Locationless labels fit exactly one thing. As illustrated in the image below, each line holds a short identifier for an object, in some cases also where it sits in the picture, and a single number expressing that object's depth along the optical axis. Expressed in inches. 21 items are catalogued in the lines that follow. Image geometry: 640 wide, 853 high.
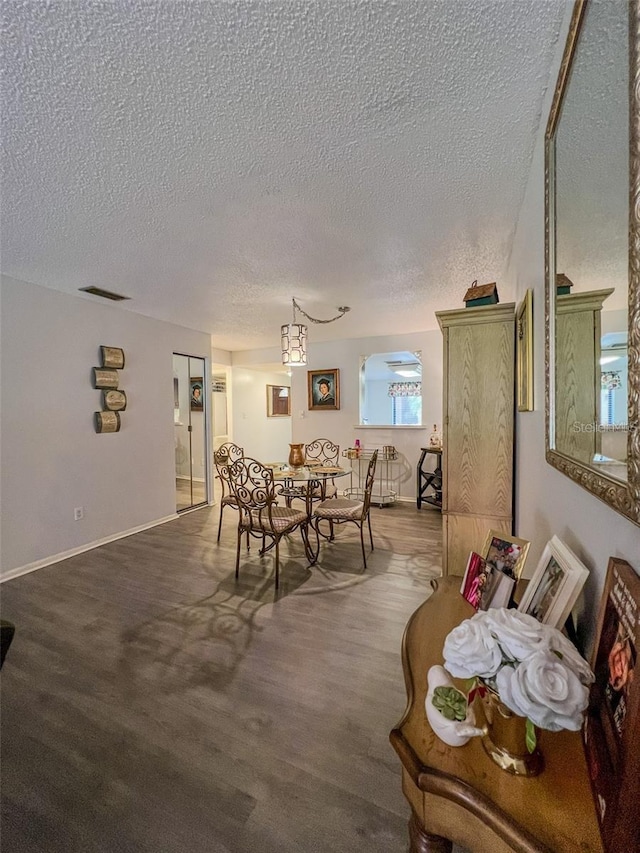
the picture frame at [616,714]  17.7
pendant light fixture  135.9
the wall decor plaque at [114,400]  145.3
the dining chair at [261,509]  113.0
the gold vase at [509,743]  24.2
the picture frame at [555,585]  29.5
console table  20.8
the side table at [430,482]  188.9
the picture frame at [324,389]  225.0
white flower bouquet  20.6
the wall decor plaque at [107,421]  142.3
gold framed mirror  21.5
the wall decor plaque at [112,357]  143.6
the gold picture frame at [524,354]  57.8
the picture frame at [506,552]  41.6
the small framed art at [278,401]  324.8
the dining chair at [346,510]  127.3
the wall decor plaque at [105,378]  140.7
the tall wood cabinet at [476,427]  77.4
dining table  129.7
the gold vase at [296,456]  147.2
